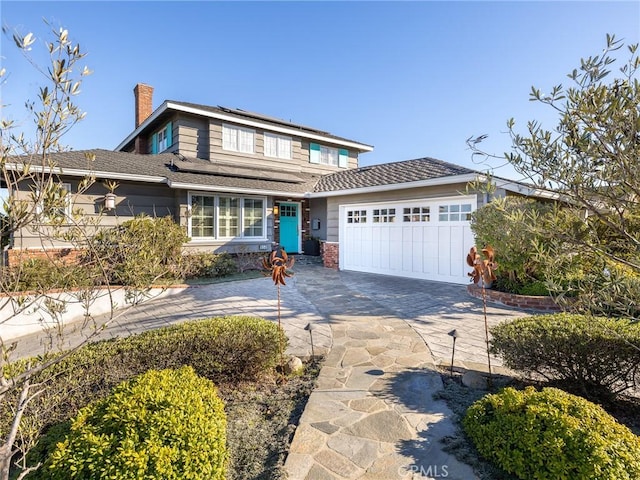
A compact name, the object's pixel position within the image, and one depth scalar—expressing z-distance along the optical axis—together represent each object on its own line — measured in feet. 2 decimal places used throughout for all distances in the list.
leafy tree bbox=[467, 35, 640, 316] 6.26
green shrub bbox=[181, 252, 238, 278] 35.01
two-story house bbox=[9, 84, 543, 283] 32.86
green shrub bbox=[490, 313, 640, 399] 9.96
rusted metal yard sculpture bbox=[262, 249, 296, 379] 15.11
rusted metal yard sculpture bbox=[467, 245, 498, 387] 12.81
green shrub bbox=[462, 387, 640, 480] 6.48
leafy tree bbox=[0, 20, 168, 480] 5.73
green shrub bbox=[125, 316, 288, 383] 11.07
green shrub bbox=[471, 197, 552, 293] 24.12
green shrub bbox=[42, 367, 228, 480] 6.07
